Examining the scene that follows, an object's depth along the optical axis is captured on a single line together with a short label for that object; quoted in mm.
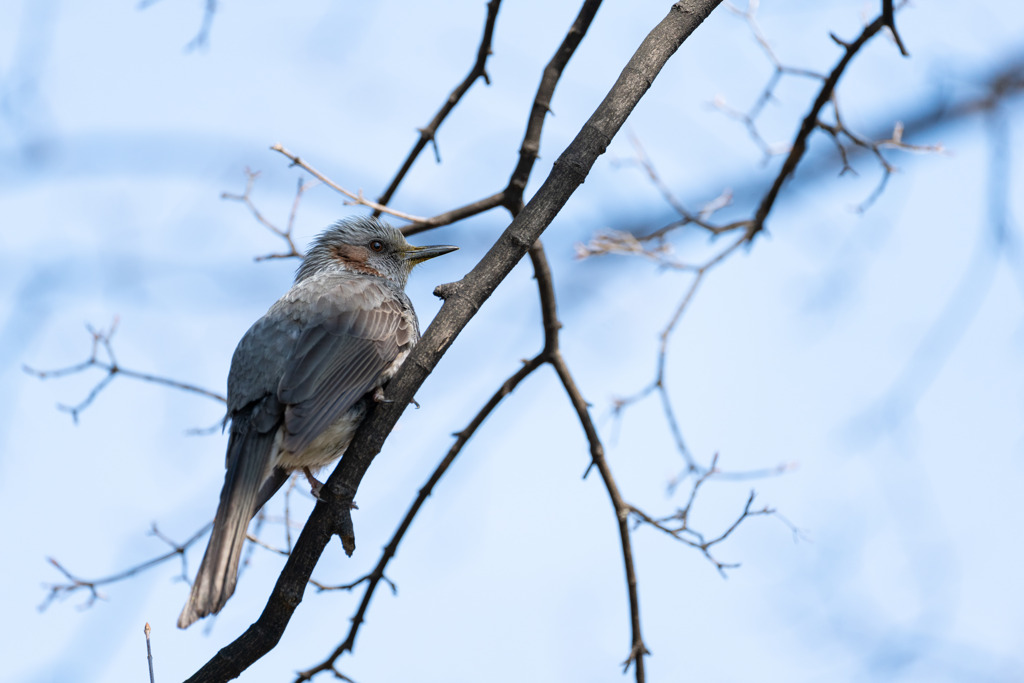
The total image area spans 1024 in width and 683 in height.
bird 7008
